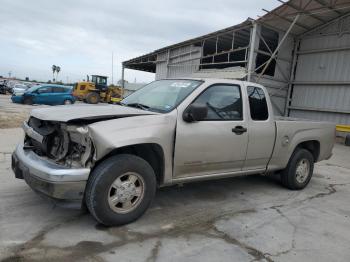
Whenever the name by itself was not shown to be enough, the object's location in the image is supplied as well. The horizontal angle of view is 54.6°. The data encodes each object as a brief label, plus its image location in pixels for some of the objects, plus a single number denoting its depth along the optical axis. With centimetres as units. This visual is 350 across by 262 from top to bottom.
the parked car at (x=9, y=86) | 3880
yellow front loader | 2992
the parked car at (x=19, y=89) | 2515
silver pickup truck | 362
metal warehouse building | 1583
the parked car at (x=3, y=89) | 3709
